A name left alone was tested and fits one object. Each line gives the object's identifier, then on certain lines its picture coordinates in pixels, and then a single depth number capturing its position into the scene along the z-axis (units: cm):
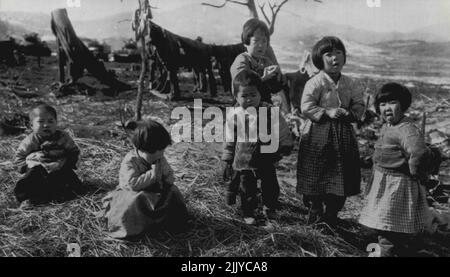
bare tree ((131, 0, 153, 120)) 518
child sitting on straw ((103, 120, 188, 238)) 312
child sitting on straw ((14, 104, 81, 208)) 380
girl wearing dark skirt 329
